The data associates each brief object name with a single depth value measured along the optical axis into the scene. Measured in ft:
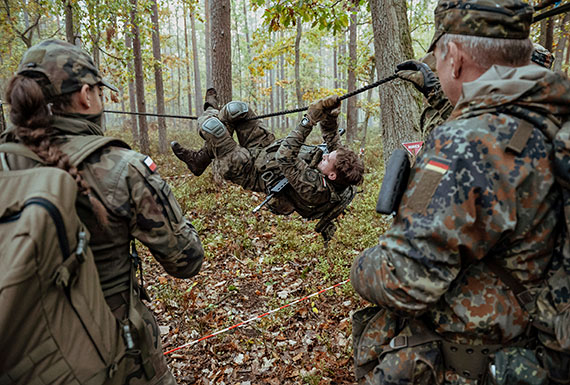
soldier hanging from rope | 14.32
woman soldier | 5.39
